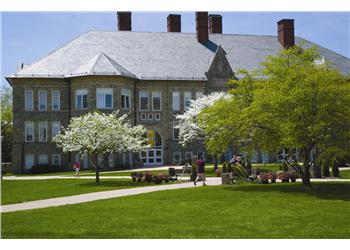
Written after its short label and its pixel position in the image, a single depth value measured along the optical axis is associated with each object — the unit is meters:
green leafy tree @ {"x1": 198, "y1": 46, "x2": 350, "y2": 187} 20.48
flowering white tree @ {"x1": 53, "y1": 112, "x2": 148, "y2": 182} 28.25
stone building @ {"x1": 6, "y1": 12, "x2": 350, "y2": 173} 43.22
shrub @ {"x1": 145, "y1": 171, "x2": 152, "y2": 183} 27.20
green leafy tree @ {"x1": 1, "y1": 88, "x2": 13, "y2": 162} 55.91
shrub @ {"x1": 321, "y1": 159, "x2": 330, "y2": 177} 30.17
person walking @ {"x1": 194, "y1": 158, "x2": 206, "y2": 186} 25.51
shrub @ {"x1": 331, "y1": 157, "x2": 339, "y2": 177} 29.98
